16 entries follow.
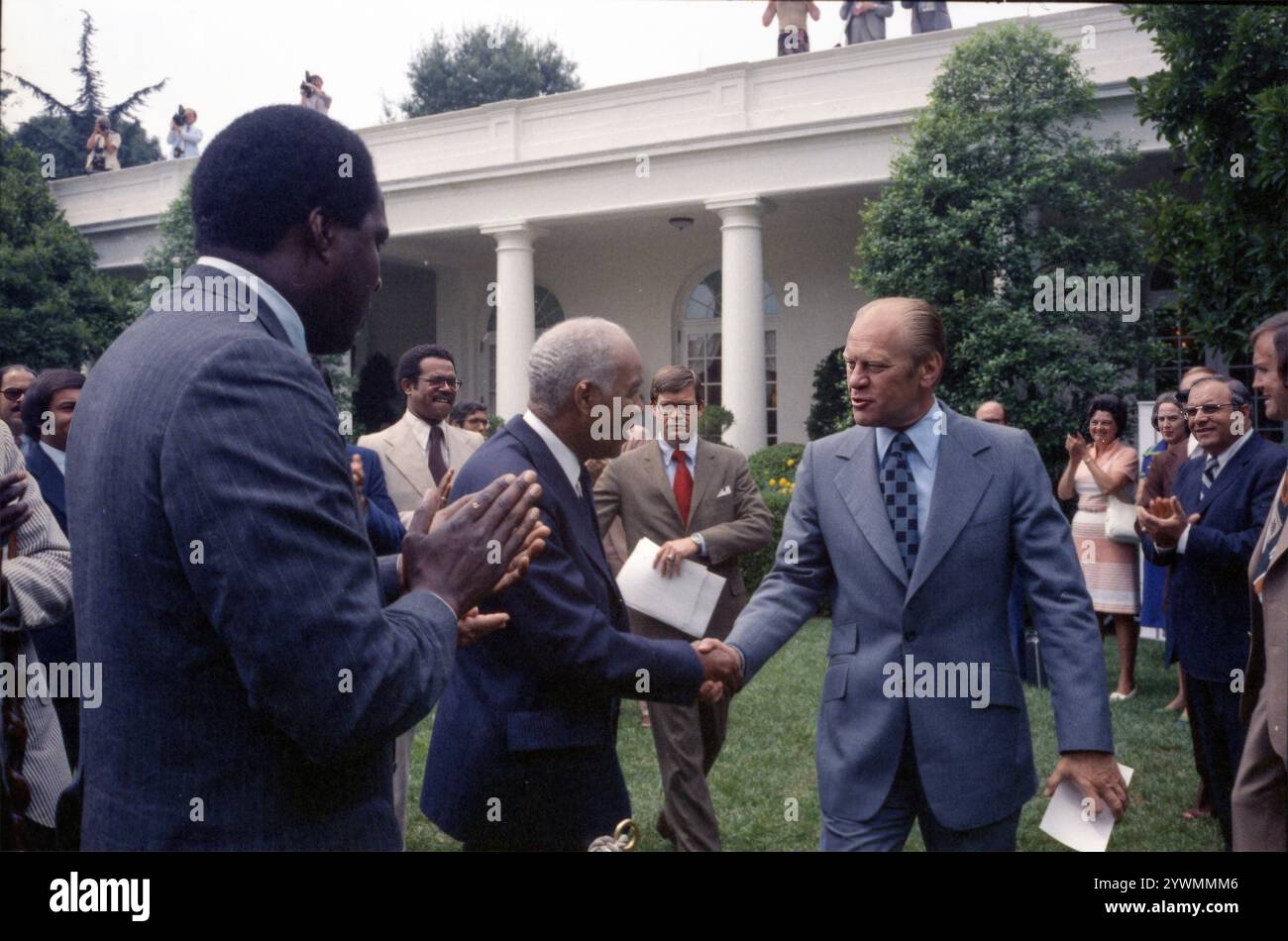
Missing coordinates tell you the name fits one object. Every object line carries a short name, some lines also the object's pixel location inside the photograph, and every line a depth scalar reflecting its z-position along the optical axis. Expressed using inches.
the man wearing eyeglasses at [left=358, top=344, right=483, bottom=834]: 224.7
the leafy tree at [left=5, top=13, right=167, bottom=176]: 559.8
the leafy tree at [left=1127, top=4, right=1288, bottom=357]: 272.1
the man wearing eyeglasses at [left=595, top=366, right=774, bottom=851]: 221.8
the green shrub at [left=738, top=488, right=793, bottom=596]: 482.5
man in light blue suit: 120.0
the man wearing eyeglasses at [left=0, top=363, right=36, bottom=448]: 238.1
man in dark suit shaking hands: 113.2
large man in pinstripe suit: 61.6
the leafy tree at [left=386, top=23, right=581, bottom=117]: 1279.5
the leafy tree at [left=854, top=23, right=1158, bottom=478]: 463.2
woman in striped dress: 330.0
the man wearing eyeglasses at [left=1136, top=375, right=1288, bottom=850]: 192.7
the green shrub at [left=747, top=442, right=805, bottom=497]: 538.0
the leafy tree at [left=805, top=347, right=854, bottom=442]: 668.7
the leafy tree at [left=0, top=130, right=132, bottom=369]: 631.8
